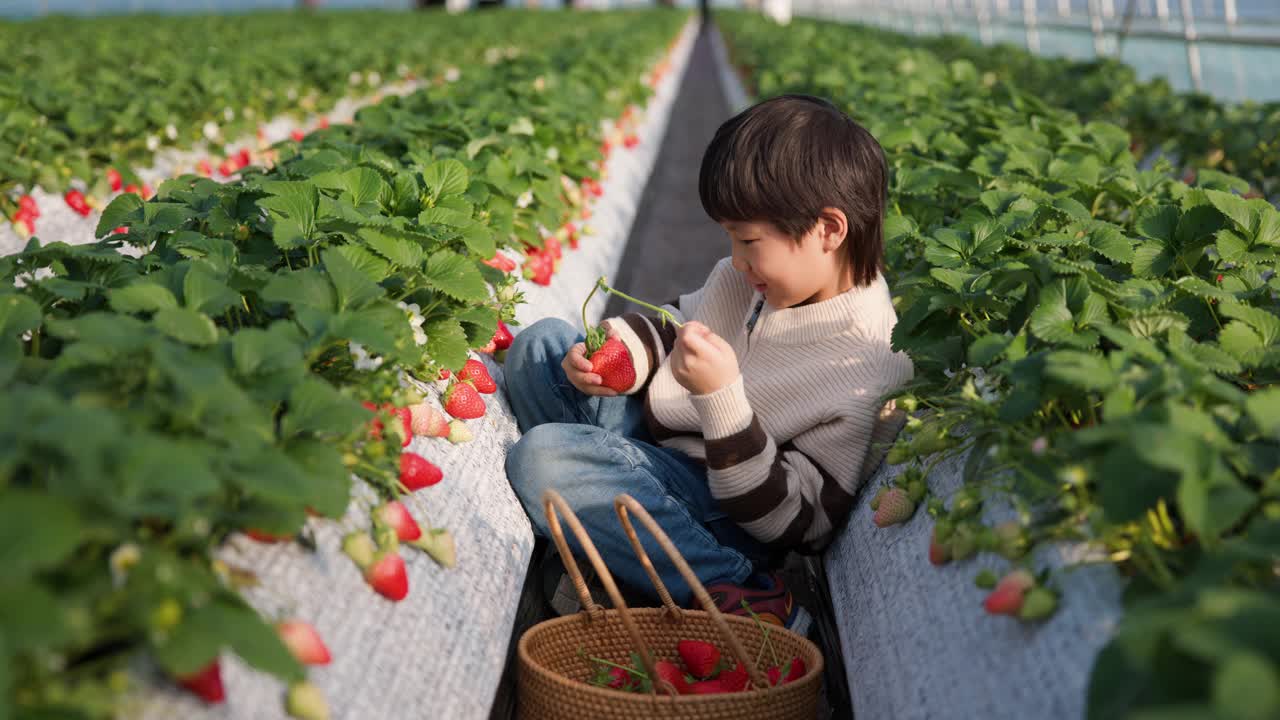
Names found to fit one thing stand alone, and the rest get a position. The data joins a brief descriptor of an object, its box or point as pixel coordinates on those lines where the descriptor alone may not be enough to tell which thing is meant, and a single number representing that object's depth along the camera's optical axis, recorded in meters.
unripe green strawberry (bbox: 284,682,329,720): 1.20
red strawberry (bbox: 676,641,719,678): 1.94
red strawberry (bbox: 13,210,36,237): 3.67
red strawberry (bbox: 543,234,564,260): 3.22
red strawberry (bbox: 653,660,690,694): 1.88
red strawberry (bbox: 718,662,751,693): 1.86
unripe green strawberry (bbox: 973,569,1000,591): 1.45
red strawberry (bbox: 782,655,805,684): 1.90
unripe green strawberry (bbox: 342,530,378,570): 1.45
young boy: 2.07
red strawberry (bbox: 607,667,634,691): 1.93
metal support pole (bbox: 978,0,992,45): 15.24
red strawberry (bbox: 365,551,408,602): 1.47
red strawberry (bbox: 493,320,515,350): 2.62
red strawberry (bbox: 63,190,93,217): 3.96
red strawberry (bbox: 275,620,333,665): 1.26
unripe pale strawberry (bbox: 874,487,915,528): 1.89
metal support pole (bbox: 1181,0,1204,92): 7.18
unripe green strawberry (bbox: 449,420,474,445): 1.99
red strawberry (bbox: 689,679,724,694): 1.86
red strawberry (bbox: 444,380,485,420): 2.10
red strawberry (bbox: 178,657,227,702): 1.11
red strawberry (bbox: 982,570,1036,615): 1.39
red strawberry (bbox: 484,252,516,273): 2.67
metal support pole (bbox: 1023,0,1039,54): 12.54
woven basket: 1.71
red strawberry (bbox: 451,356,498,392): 2.27
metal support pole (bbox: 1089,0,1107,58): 9.70
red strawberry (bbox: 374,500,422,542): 1.53
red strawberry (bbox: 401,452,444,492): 1.65
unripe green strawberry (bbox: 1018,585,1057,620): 1.35
